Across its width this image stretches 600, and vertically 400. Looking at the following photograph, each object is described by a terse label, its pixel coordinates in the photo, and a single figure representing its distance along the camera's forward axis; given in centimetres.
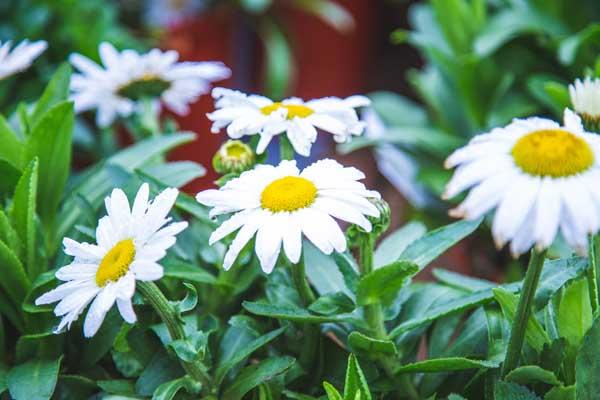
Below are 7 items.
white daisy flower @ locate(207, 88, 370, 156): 56
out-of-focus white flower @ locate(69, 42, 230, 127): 69
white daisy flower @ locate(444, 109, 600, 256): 46
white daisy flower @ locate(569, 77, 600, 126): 56
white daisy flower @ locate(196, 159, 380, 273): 51
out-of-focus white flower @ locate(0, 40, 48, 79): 64
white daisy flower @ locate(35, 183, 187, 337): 50
